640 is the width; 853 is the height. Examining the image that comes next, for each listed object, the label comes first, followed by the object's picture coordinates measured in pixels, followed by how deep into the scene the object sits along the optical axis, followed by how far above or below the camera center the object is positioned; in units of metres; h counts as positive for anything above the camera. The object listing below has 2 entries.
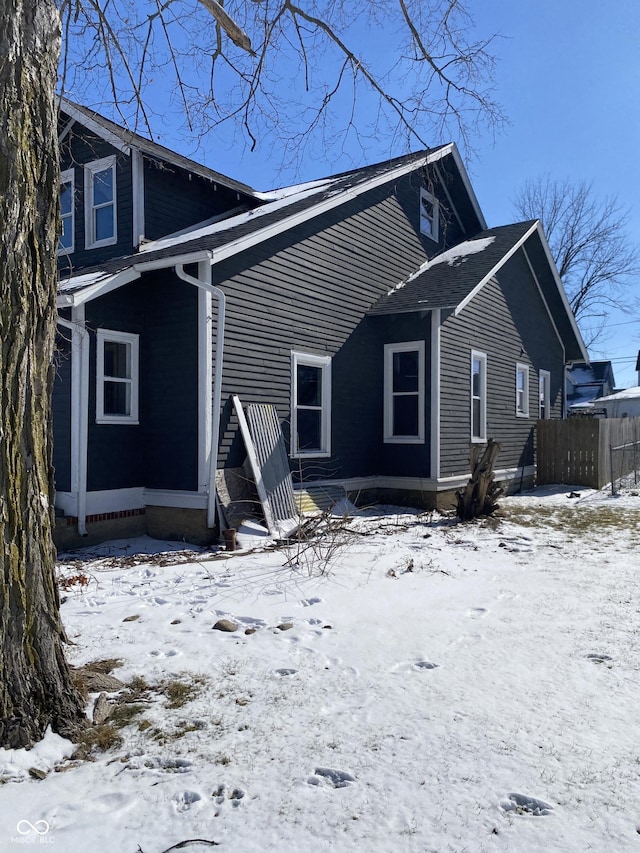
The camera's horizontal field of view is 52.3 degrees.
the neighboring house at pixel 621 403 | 33.75 +1.41
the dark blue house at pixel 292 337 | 8.85 +1.48
